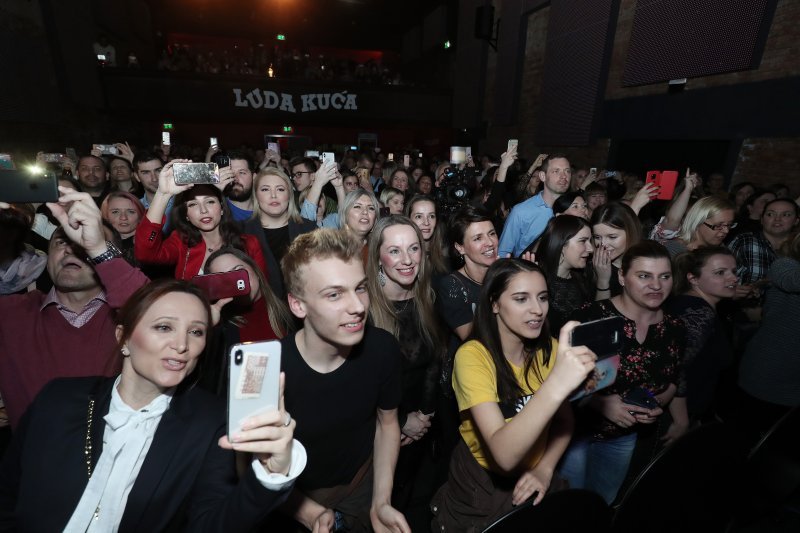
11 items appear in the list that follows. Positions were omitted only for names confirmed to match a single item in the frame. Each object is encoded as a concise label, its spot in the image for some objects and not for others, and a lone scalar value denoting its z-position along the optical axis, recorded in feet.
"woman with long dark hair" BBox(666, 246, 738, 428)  7.47
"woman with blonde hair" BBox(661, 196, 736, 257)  10.35
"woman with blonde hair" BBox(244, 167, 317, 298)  10.82
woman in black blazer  3.89
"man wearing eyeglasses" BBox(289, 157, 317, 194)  17.48
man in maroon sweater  5.53
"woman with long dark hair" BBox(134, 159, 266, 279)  8.77
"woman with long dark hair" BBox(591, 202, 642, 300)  9.54
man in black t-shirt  5.04
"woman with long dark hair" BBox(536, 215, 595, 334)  9.02
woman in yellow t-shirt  5.22
